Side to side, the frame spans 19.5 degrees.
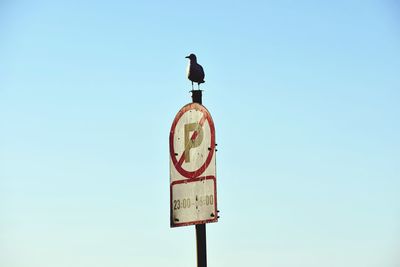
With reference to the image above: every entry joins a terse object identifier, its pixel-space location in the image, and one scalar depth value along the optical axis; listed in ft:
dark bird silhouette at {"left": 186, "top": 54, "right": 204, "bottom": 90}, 40.48
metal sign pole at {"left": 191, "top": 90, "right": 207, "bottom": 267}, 35.49
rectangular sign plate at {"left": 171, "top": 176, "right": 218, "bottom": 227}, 35.97
